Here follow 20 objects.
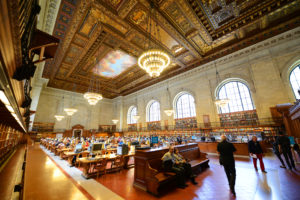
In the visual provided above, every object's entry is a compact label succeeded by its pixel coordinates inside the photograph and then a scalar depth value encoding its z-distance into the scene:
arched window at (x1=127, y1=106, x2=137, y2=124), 18.34
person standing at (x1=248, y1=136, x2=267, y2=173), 3.71
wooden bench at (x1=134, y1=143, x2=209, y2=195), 2.60
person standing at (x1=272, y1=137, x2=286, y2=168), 4.00
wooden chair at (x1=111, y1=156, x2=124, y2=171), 4.26
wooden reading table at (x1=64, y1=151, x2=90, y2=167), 4.80
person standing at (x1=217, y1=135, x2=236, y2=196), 2.67
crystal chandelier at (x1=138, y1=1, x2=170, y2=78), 4.50
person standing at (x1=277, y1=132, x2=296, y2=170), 3.75
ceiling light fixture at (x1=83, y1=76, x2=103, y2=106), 9.10
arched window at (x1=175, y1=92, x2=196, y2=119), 12.23
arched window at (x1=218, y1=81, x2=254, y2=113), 9.35
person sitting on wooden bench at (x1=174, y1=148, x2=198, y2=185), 3.03
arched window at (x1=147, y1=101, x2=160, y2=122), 15.41
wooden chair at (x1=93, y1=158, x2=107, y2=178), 3.68
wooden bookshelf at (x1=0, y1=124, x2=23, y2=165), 4.28
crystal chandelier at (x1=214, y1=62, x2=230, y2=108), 8.09
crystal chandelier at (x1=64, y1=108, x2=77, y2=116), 11.56
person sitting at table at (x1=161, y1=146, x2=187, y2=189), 2.90
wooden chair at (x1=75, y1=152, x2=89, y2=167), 4.93
